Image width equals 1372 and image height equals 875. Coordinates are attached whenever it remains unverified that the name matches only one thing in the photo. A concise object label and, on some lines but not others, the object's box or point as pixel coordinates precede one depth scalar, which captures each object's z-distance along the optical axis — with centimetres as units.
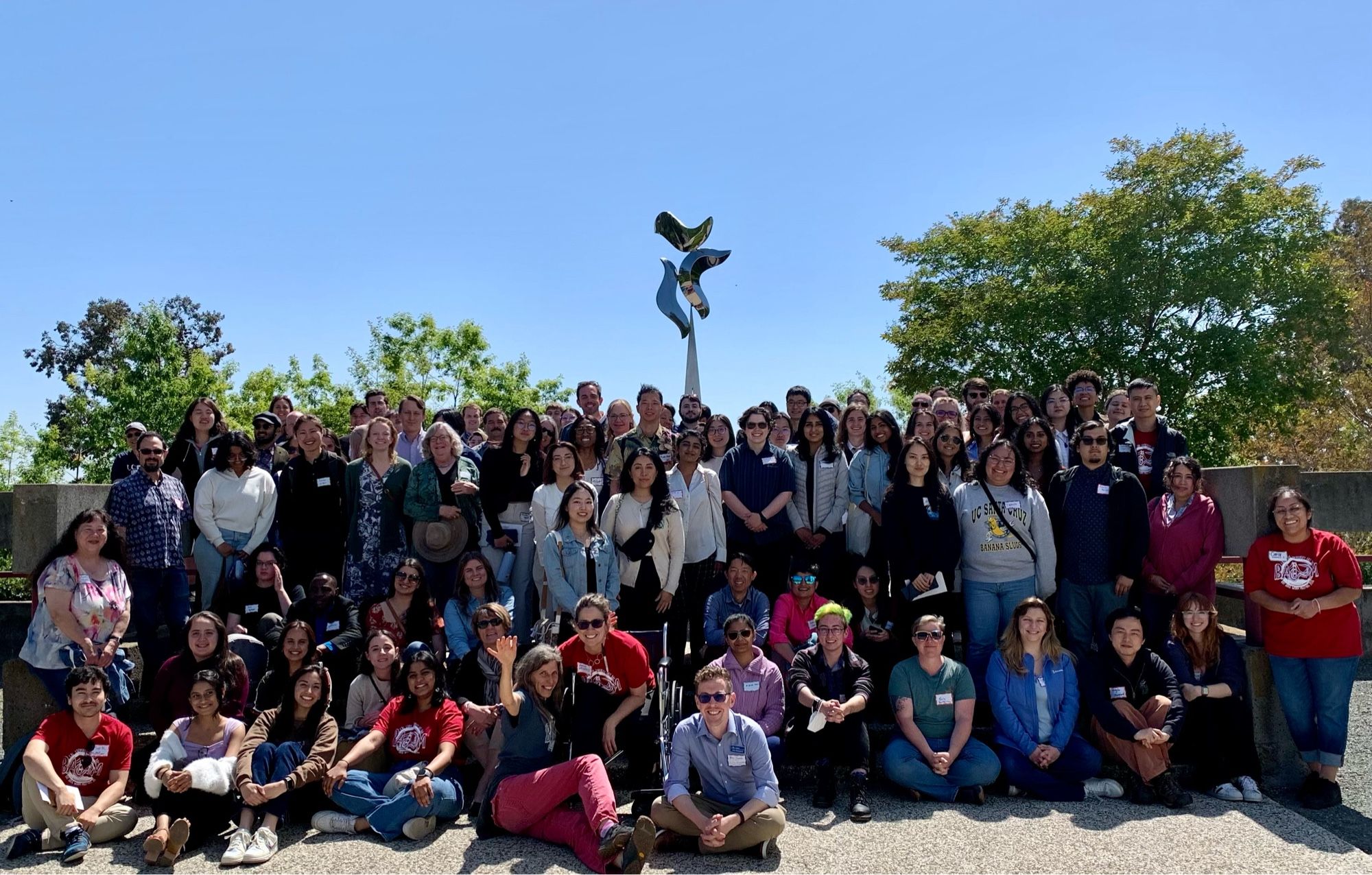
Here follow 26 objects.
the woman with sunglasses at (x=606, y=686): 552
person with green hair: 562
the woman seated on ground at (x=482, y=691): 570
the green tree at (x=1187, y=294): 1806
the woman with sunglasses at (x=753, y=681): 580
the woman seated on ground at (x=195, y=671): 564
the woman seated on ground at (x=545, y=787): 468
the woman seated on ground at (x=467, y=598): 619
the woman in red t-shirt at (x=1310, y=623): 579
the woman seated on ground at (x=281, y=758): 498
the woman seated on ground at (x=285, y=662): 573
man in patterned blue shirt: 642
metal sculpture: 1655
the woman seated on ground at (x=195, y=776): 481
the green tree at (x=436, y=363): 3256
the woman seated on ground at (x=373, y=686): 586
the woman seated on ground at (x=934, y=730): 561
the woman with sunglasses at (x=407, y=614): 637
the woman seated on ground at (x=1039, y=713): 567
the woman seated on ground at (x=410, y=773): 518
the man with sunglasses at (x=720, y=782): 483
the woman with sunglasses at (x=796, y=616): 638
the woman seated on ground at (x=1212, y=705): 578
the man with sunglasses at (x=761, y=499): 712
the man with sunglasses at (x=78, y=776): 501
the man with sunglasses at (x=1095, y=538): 640
